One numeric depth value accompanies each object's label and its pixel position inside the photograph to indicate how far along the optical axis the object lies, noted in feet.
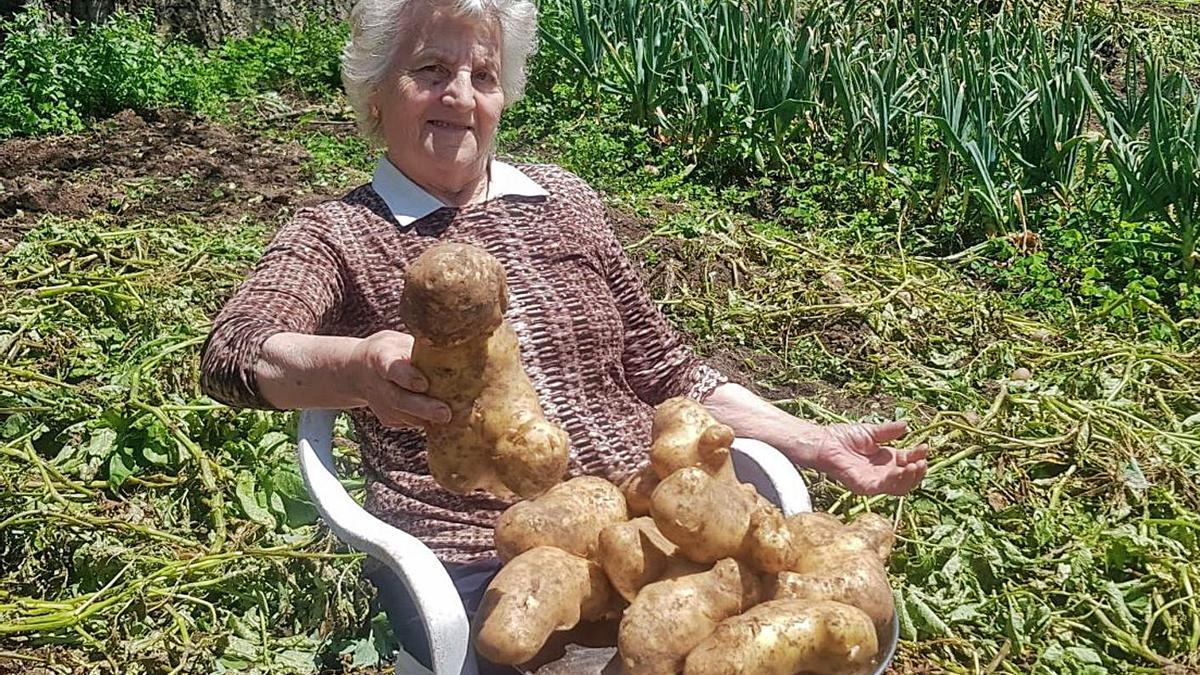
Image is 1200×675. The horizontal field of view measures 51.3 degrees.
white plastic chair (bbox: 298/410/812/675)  4.91
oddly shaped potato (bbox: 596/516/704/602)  4.56
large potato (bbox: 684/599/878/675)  4.17
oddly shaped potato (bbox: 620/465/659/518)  4.98
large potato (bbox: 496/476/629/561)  4.72
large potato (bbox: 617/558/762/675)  4.21
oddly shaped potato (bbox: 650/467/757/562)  4.38
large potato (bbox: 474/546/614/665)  4.43
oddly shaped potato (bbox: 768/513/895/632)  4.48
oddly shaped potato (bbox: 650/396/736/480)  4.80
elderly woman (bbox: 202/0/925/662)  5.99
